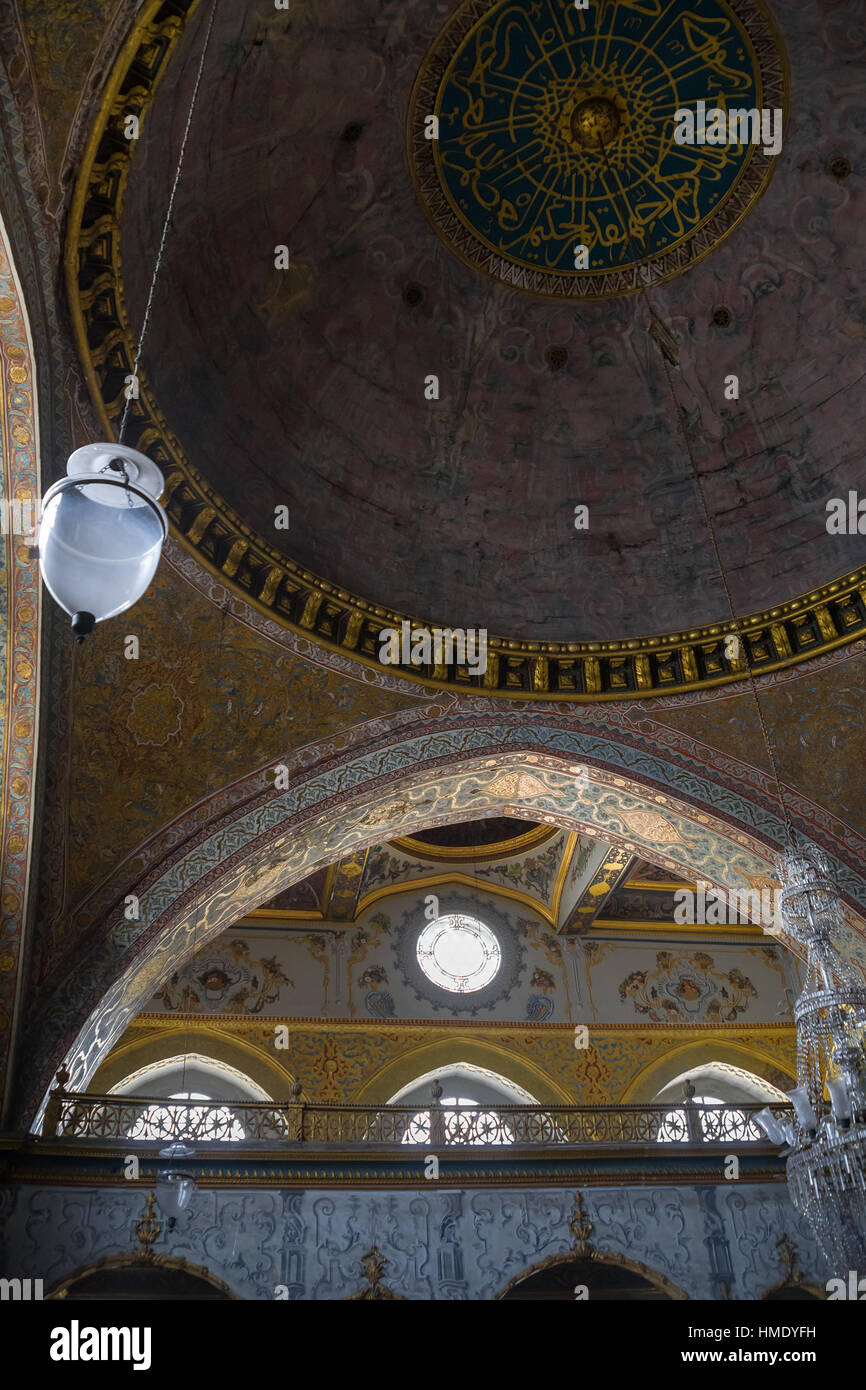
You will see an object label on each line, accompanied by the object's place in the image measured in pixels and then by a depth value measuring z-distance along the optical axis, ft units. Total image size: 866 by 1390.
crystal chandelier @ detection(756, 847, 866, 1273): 16.98
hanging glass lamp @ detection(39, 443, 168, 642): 12.54
